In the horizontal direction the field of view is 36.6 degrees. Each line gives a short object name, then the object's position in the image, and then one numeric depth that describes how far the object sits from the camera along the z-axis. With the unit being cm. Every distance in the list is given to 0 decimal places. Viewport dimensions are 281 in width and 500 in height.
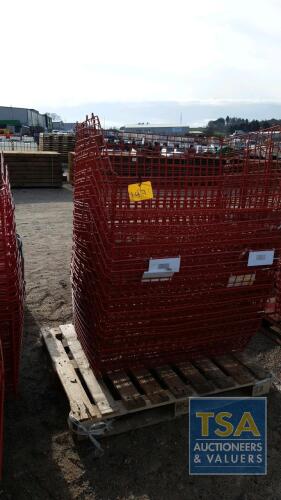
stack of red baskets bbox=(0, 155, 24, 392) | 275
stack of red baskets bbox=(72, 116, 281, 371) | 279
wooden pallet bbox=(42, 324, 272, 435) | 290
